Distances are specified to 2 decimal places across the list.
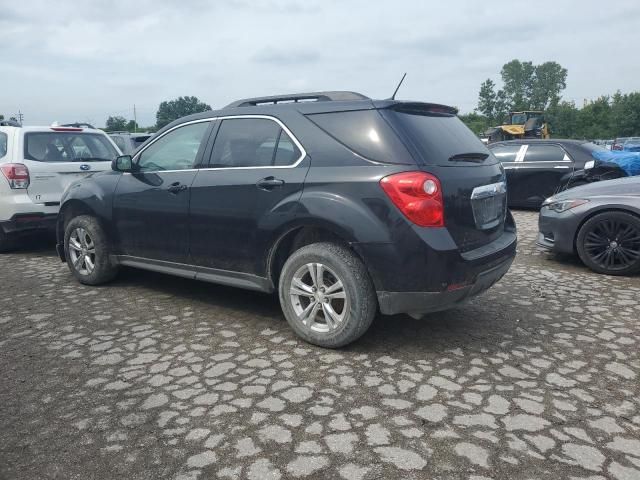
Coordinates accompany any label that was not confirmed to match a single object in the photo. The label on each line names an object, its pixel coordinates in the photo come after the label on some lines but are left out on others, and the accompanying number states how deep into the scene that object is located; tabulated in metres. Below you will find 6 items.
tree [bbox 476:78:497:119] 88.50
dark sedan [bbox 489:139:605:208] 10.15
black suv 3.45
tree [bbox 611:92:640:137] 56.47
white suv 6.77
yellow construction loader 32.78
